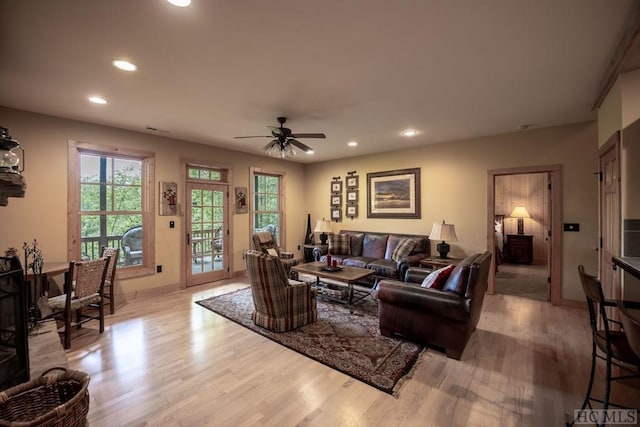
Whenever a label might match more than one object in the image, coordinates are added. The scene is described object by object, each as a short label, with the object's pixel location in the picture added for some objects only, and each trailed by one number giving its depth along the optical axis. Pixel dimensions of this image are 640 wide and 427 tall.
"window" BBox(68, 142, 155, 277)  3.90
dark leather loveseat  2.56
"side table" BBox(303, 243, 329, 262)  6.13
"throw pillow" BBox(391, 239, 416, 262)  4.91
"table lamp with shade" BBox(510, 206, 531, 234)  7.24
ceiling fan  3.63
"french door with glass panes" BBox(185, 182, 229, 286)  5.09
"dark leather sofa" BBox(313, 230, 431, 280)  4.71
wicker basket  1.25
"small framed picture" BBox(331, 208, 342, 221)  6.69
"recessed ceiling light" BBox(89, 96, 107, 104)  3.07
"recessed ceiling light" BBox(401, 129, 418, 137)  4.37
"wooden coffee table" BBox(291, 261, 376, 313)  3.78
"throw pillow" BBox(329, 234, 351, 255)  5.87
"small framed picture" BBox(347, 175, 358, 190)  6.38
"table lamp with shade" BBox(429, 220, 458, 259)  4.65
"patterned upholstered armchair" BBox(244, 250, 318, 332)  3.08
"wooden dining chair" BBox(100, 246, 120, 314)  3.70
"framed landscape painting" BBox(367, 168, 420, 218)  5.52
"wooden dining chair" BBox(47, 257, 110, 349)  2.85
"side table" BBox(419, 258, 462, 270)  4.53
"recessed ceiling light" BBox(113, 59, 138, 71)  2.33
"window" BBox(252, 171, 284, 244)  6.25
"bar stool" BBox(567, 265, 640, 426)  1.65
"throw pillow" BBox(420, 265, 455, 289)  2.81
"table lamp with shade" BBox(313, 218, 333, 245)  6.26
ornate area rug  2.40
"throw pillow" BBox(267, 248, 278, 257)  5.48
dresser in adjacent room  7.04
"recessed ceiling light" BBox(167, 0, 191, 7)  1.64
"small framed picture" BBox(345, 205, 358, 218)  6.41
